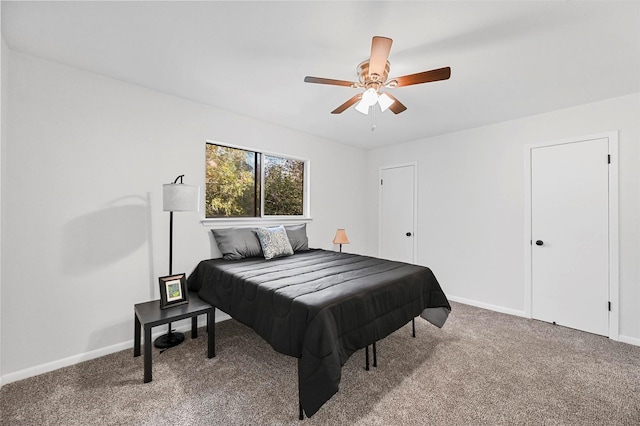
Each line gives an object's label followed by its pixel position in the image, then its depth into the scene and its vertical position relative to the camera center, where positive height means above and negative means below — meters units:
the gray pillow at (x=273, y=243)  3.06 -0.35
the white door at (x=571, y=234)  2.84 -0.24
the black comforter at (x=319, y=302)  1.58 -0.68
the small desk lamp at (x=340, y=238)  4.10 -0.39
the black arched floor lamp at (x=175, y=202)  2.38 +0.10
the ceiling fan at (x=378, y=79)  1.64 +0.95
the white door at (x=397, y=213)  4.44 +0.00
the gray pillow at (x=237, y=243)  2.96 -0.34
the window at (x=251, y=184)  3.23 +0.40
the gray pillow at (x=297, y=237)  3.52 -0.32
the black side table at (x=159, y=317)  1.97 -0.83
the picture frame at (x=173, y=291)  2.31 -0.70
